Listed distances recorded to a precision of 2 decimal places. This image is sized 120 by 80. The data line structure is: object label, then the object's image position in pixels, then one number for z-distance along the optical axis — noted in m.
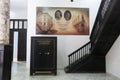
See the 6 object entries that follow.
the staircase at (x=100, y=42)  3.47
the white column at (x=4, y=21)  2.05
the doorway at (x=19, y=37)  8.46
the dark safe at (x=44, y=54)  4.58
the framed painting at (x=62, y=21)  5.86
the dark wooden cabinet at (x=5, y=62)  1.90
